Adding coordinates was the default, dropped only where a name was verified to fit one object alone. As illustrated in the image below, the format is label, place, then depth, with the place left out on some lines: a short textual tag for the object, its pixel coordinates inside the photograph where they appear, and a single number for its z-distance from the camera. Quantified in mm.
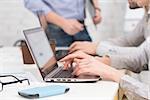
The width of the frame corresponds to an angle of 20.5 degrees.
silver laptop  1752
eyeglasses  1673
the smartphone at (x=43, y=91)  1468
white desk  1490
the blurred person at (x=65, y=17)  3058
